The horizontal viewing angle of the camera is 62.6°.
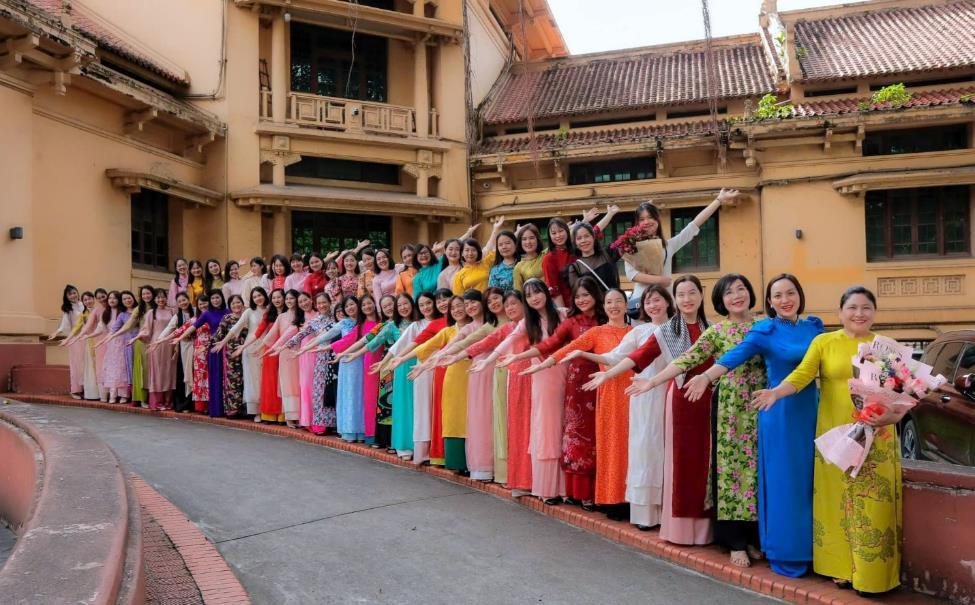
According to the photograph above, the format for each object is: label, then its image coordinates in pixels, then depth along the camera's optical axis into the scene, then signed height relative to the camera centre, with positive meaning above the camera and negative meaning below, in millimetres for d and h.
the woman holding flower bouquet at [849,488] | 4262 -1027
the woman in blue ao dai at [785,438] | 4629 -807
